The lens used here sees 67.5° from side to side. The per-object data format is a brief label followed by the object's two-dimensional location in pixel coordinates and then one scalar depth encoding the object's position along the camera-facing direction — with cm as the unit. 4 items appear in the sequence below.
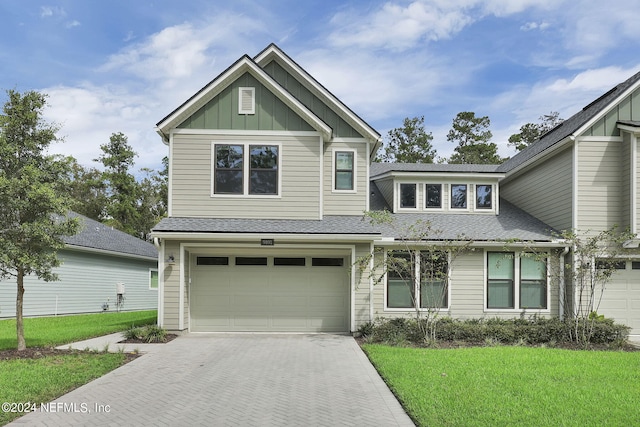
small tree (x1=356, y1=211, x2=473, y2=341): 1321
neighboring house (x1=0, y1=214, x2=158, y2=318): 1925
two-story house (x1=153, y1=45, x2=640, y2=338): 1350
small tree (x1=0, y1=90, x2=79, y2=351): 955
